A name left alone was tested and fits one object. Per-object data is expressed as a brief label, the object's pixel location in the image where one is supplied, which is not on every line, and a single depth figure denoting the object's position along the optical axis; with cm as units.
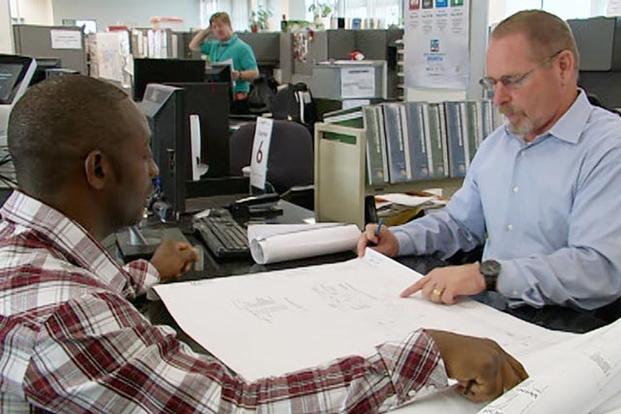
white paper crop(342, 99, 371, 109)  357
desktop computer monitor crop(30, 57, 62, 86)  320
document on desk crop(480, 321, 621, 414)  62
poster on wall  284
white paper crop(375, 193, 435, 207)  215
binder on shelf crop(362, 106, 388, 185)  182
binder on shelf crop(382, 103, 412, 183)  187
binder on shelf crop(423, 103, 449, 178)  196
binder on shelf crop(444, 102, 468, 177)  200
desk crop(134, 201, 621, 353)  109
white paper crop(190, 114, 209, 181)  193
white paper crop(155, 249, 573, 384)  93
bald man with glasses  123
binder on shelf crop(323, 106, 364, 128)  186
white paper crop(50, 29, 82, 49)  495
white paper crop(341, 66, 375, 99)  365
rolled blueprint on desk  142
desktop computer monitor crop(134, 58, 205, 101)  383
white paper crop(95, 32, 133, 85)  545
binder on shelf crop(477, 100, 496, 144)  204
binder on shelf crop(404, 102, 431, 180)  193
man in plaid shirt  62
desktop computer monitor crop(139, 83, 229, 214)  187
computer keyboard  148
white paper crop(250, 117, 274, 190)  209
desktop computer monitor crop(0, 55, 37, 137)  278
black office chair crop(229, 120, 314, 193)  293
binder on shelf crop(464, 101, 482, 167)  202
